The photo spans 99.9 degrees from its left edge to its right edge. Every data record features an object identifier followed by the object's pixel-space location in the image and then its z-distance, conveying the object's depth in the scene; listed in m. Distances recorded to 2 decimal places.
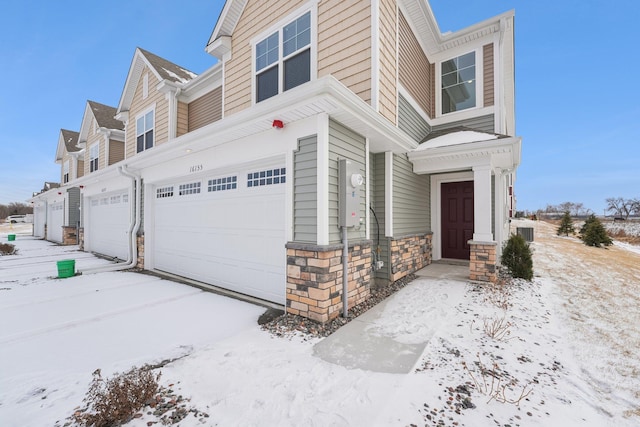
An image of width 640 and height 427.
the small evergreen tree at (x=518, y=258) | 6.11
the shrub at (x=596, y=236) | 13.77
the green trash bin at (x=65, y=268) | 6.59
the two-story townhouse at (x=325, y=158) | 4.09
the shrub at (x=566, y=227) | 18.84
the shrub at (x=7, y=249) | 10.76
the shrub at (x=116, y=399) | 2.04
